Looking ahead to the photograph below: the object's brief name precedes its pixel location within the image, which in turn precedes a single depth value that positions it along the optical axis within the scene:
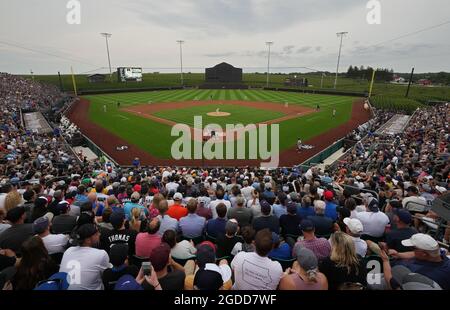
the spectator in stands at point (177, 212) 6.67
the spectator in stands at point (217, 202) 7.12
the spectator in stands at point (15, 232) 4.82
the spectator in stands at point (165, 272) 3.66
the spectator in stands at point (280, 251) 4.63
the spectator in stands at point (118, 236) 4.86
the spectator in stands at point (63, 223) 5.49
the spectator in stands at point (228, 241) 4.69
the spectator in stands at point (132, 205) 6.62
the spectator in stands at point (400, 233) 4.84
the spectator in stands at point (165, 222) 5.85
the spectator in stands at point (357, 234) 4.48
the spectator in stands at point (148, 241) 4.71
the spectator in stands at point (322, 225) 5.62
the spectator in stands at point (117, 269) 3.80
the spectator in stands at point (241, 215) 6.35
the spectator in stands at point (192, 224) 5.82
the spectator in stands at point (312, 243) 4.51
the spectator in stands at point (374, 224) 5.70
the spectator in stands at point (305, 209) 6.29
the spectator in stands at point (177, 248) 4.52
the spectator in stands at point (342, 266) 3.52
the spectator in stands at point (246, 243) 4.43
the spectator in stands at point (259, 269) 3.61
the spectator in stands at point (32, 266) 3.50
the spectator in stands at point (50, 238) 4.82
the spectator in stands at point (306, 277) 3.34
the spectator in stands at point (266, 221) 5.74
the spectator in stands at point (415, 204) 6.96
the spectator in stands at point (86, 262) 3.86
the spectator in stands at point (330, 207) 6.65
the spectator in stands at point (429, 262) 3.62
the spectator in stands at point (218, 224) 5.71
